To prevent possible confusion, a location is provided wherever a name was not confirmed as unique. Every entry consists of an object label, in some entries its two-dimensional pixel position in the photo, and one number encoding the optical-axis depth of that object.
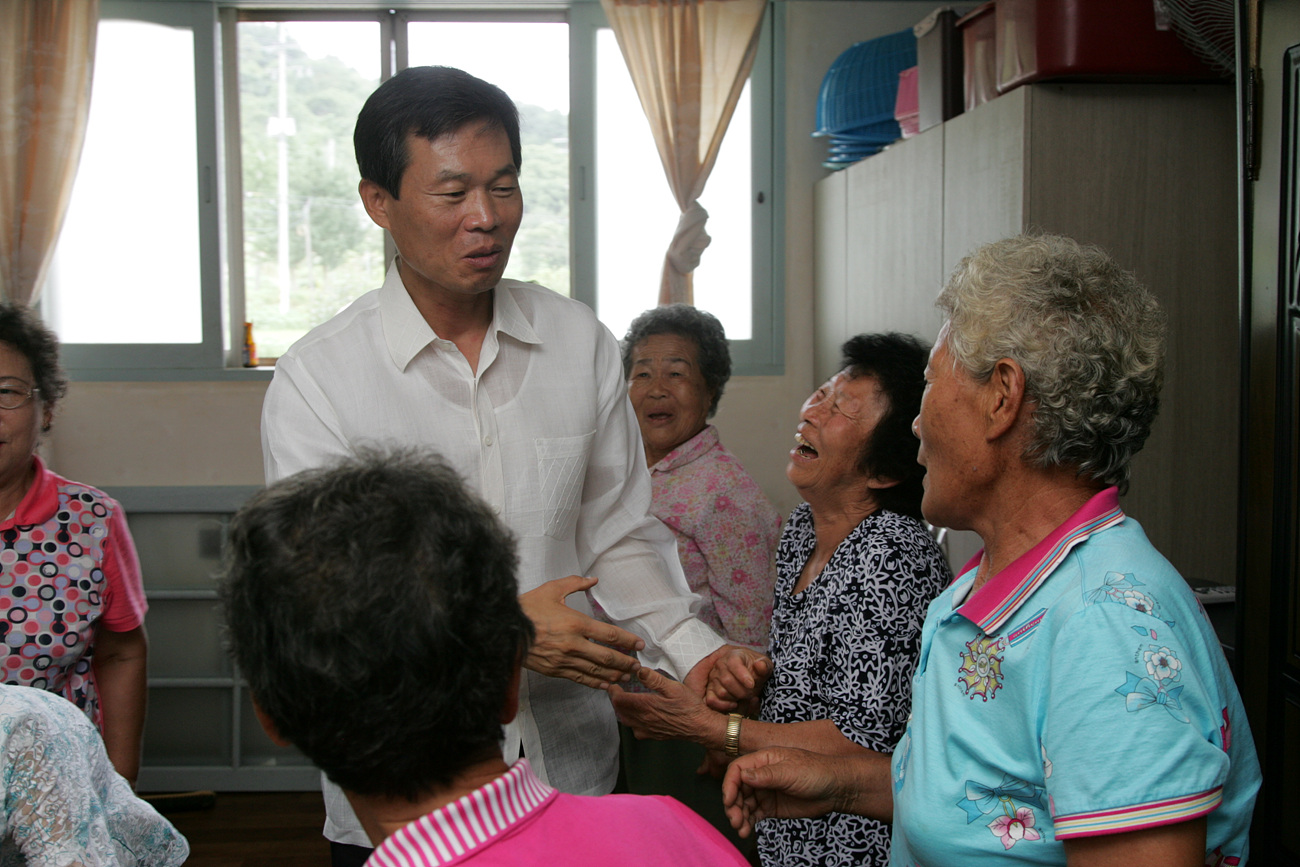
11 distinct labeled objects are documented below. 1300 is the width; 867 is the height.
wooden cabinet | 2.42
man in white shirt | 1.42
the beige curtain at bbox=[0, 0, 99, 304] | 3.77
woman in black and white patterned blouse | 1.46
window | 3.96
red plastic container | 2.31
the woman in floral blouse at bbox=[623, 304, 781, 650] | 2.25
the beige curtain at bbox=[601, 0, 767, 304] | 3.91
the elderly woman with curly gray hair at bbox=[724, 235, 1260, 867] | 0.88
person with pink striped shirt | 0.77
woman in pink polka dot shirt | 1.92
